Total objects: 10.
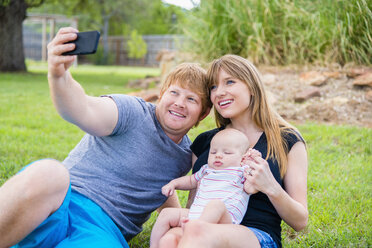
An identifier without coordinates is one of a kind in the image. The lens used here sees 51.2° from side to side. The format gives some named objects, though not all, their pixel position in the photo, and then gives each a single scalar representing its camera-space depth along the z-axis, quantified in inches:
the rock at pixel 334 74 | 235.0
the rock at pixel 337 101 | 213.2
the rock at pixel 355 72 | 229.4
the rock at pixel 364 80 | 217.6
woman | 68.1
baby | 71.1
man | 63.5
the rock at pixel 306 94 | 220.5
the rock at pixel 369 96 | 211.9
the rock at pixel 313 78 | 231.0
